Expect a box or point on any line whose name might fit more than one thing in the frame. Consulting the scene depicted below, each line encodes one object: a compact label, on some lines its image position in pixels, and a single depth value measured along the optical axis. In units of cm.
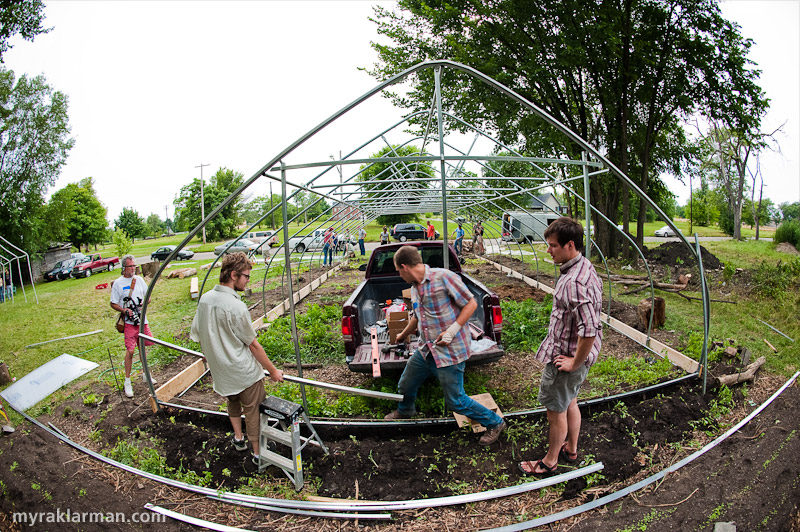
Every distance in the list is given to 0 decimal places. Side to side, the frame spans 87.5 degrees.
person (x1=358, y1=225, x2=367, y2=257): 2203
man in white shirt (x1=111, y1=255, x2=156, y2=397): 530
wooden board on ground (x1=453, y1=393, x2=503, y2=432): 387
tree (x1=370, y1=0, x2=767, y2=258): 1173
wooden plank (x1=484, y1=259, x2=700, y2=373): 517
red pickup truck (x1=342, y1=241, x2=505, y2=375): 488
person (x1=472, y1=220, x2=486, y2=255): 2093
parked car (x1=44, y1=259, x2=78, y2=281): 2328
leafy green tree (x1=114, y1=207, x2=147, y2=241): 7325
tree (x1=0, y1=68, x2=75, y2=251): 2153
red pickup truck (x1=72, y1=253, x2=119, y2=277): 2402
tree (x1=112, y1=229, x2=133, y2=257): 2525
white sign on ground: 543
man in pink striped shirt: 287
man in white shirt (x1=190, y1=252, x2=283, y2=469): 330
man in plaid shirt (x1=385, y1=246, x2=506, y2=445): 356
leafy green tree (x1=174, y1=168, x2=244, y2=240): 5172
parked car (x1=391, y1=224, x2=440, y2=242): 2672
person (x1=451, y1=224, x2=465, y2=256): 2025
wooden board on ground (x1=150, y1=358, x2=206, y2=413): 493
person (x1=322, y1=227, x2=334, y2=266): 1587
